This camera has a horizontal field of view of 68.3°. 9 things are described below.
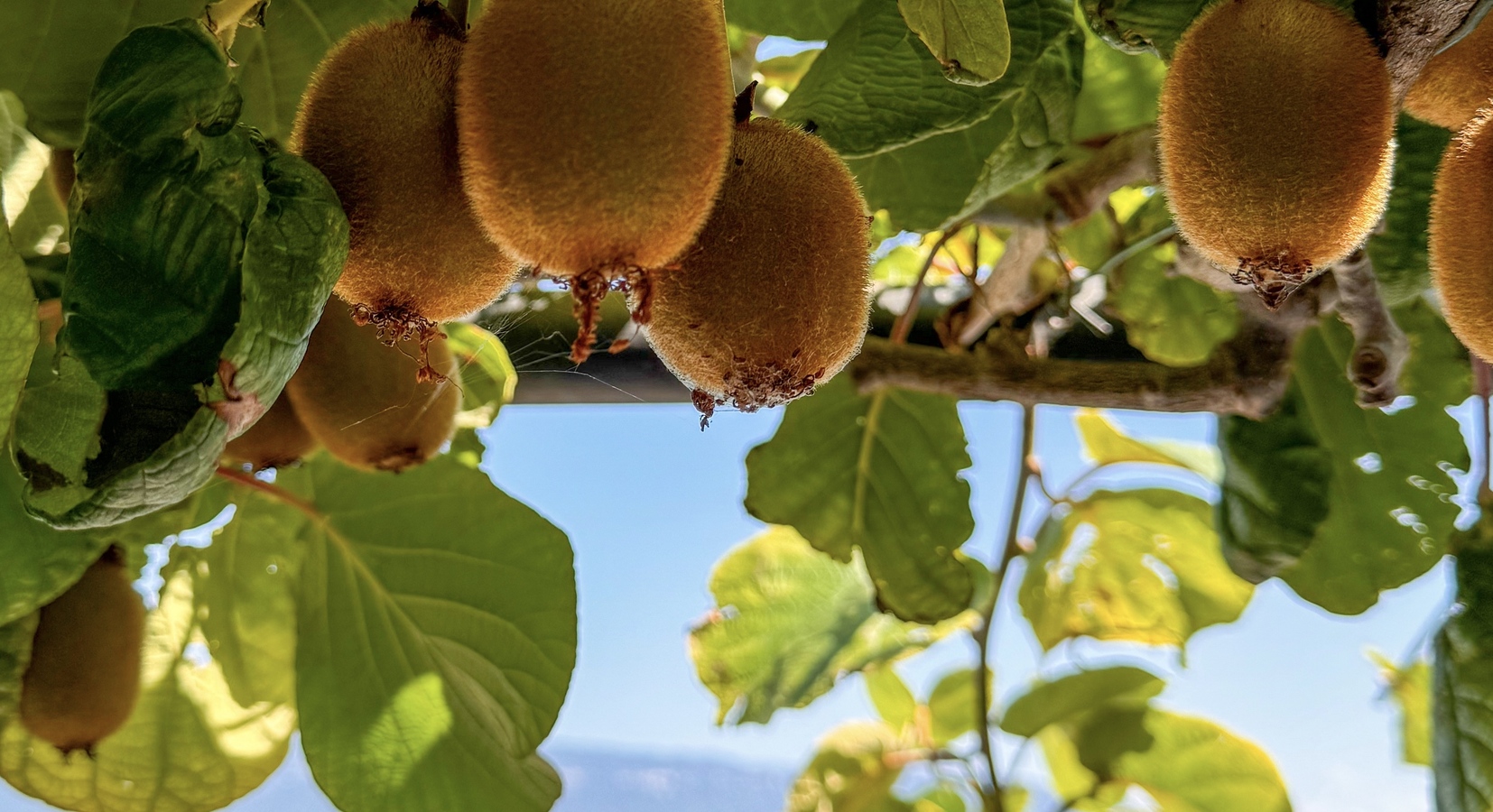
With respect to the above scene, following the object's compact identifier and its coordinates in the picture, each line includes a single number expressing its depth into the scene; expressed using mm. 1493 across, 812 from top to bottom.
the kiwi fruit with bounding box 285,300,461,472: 547
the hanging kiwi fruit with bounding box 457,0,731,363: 328
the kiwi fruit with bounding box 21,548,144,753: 689
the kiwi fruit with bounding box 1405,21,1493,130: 462
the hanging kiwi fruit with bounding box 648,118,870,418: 386
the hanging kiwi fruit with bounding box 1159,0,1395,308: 382
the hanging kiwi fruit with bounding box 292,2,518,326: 375
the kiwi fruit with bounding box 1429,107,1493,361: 413
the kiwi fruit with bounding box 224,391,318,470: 590
